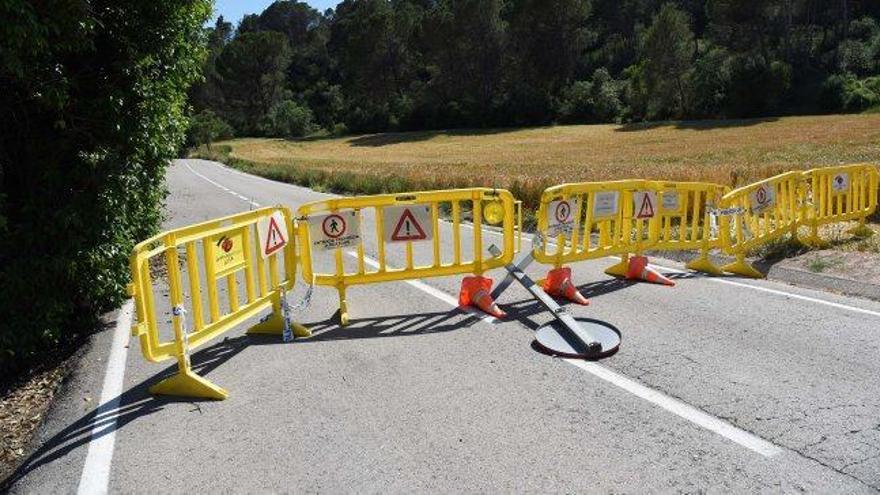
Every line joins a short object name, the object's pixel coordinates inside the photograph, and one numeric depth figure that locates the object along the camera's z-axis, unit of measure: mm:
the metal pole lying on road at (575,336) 6023
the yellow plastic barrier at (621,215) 8227
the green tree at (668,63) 71188
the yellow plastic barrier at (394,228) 7336
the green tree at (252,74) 111438
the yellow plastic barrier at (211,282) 5316
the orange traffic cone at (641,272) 8729
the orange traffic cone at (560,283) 8055
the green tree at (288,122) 100356
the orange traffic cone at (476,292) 7641
